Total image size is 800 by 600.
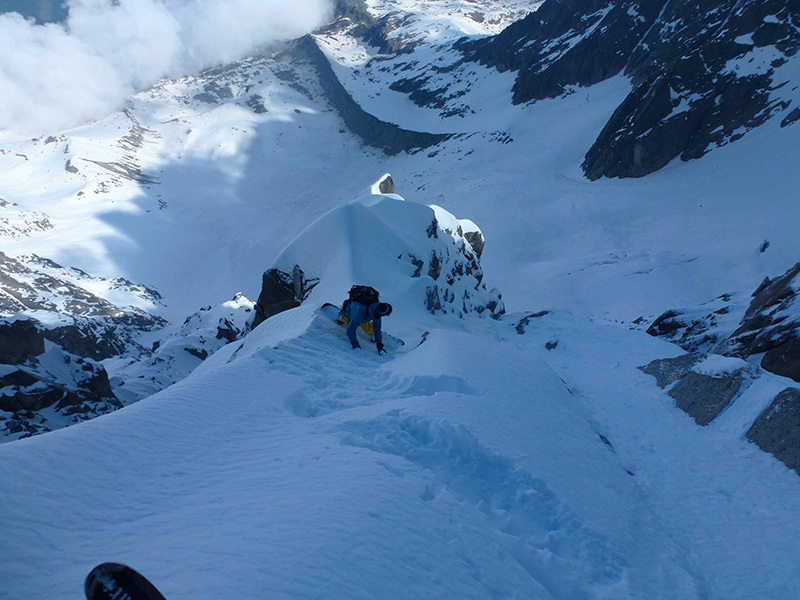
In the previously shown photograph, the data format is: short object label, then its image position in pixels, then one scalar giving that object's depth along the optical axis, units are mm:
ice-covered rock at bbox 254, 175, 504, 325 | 16047
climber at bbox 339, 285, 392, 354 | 9641
